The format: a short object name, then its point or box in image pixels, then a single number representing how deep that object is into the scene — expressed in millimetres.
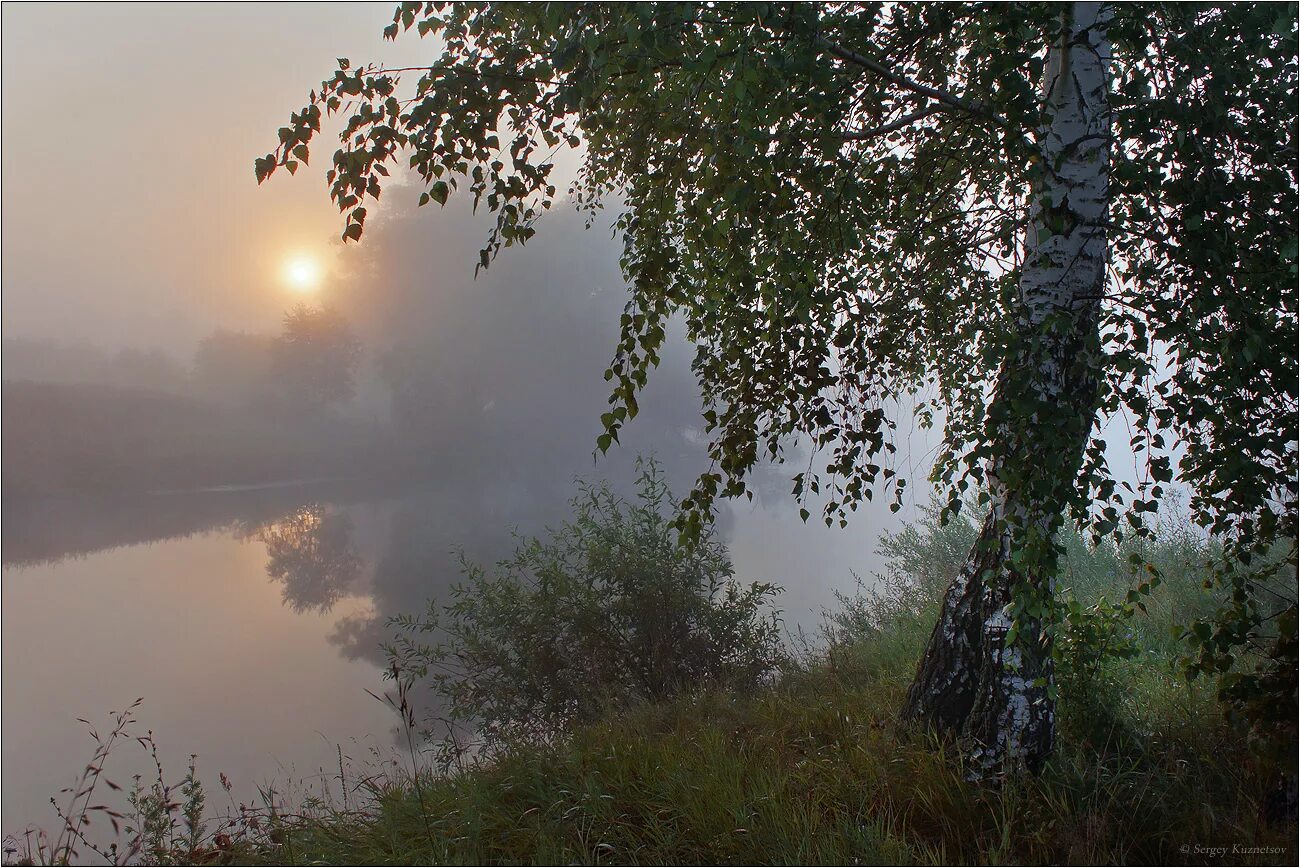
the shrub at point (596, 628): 4793
